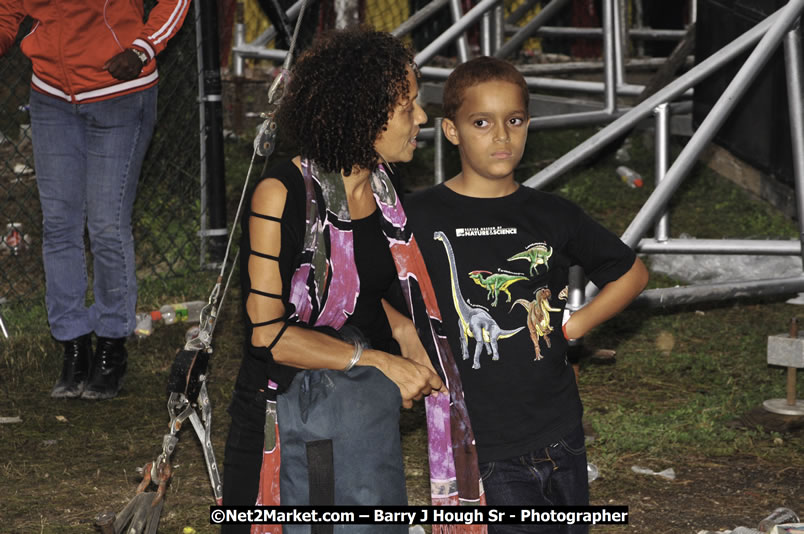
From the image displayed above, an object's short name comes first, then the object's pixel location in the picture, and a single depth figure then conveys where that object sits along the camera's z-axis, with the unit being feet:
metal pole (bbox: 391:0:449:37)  25.08
